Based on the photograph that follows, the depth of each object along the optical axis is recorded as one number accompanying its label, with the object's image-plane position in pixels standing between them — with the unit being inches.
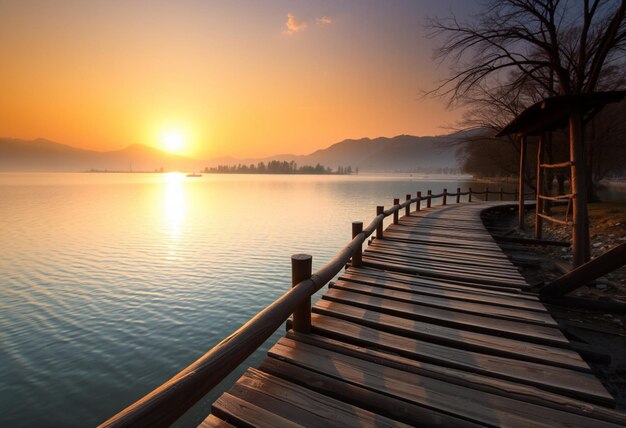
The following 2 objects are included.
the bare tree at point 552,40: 380.2
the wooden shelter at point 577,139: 262.4
